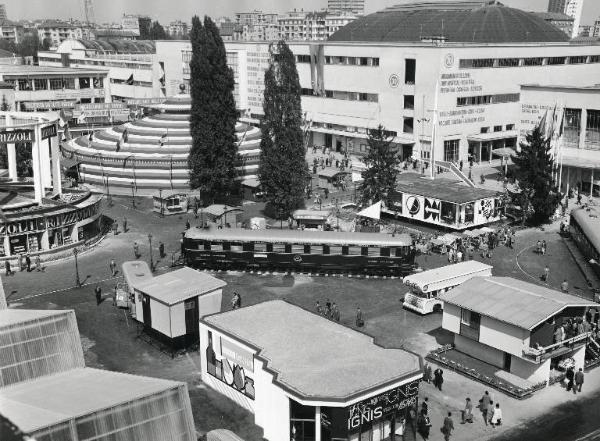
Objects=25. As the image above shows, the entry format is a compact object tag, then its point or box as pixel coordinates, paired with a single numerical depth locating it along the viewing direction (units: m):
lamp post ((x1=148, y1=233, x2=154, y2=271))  51.78
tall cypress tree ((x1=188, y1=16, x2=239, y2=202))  65.38
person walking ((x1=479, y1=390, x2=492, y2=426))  30.31
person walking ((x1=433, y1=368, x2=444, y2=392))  32.84
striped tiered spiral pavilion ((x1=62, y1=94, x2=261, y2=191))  76.50
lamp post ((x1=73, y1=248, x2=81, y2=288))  47.97
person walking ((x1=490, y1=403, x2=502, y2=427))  29.84
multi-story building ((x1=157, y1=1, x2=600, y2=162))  89.44
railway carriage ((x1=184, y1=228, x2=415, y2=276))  49.47
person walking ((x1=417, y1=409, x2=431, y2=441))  28.84
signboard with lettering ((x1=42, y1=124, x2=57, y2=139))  58.00
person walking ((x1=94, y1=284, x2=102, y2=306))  44.47
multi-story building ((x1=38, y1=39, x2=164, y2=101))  141.62
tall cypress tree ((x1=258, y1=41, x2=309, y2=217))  61.12
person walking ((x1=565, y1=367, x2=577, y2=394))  33.06
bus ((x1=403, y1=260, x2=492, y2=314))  42.34
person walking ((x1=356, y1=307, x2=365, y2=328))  40.53
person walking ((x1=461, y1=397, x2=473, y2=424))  30.22
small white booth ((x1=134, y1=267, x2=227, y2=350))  36.38
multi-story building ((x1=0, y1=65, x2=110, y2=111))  123.12
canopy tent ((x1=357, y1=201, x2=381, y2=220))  61.00
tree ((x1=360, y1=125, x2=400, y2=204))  64.50
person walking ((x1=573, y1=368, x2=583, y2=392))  32.56
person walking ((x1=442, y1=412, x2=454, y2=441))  28.75
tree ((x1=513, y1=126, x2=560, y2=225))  61.97
